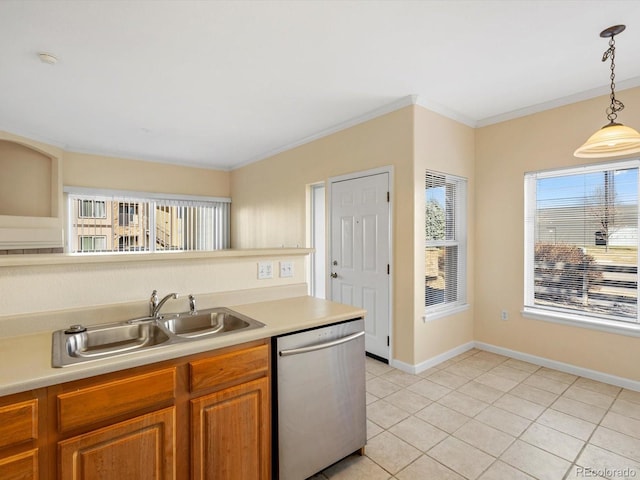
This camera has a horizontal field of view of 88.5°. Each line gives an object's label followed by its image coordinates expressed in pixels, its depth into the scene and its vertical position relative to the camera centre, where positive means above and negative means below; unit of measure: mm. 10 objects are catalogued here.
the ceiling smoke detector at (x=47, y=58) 2404 +1367
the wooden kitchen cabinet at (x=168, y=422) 1146 -720
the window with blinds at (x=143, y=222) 5070 +332
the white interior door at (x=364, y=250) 3465 -123
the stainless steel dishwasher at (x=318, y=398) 1657 -857
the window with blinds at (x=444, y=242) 3475 -38
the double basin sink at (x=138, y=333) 1335 -444
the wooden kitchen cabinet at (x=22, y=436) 1045 -632
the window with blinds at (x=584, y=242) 2945 -47
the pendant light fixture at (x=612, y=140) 1987 +594
